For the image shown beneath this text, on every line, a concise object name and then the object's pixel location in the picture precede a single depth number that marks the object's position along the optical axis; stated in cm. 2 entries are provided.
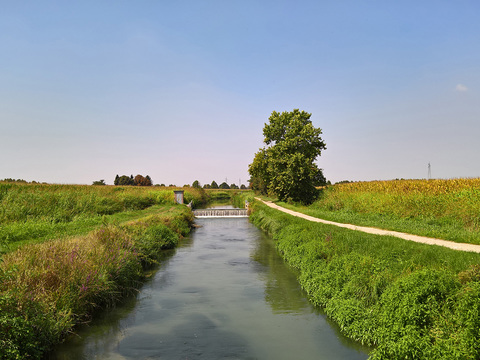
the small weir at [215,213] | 4350
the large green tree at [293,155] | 4347
